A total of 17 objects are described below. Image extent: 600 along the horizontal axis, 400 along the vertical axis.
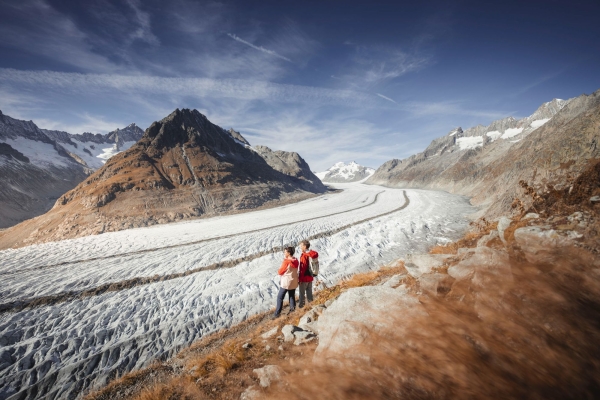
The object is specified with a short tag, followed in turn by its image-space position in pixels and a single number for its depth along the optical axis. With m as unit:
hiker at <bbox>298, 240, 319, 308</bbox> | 7.78
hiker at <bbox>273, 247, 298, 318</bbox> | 7.49
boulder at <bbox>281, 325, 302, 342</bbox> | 5.29
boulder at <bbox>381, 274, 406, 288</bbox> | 5.97
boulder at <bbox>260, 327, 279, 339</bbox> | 5.89
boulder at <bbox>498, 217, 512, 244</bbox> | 6.38
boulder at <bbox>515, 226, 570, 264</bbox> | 4.80
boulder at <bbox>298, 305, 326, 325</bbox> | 5.95
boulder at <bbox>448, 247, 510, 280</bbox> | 4.85
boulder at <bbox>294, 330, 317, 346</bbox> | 4.98
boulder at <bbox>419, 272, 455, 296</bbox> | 4.90
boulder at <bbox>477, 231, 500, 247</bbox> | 6.53
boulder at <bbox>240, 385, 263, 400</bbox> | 3.62
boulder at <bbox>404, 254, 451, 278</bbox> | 6.04
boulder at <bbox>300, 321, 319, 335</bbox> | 5.37
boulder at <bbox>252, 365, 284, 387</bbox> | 3.86
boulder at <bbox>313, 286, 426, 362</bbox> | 4.14
